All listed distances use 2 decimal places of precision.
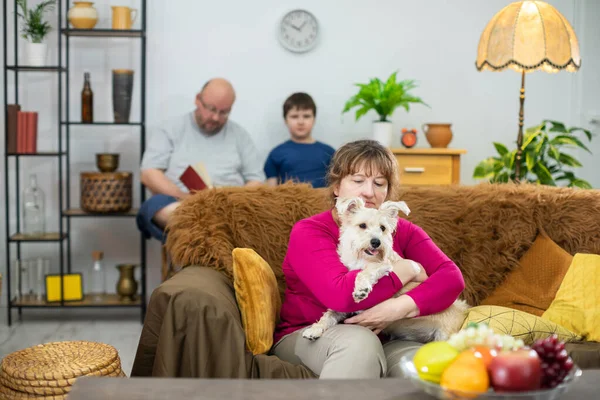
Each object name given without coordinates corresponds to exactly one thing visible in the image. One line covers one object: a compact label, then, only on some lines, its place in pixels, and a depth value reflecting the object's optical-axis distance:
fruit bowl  1.21
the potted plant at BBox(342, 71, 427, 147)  4.48
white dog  2.04
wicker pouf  2.05
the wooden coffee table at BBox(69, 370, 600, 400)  1.32
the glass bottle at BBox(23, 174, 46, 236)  4.36
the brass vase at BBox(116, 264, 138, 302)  4.47
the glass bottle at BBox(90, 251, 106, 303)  4.51
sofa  2.55
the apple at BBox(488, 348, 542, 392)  1.21
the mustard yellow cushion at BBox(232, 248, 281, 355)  2.15
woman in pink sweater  1.96
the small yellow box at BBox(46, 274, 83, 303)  4.36
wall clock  4.82
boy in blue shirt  4.52
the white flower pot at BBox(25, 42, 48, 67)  4.34
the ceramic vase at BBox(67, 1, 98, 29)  4.36
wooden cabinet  4.51
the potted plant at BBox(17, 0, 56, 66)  4.34
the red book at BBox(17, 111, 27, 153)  4.26
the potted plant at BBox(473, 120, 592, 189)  3.97
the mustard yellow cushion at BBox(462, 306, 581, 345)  2.28
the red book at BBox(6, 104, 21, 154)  4.25
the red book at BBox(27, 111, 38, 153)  4.27
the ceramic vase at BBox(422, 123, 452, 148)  4.62
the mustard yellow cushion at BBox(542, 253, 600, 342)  2.36
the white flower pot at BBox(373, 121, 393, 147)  4.52
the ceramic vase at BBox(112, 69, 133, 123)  4.36
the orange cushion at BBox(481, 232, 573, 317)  2.55
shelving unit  4.30
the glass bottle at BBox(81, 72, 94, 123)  4.43
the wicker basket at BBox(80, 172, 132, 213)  4.30
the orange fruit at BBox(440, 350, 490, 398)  1.21
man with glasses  4.17
